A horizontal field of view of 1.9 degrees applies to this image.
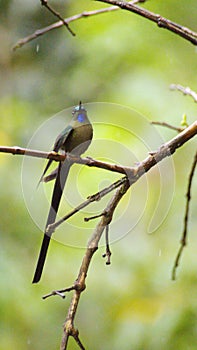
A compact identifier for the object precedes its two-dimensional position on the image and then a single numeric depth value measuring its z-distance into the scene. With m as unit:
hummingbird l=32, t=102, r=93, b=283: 5.24
